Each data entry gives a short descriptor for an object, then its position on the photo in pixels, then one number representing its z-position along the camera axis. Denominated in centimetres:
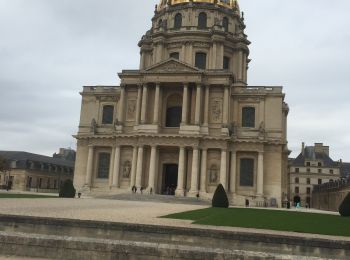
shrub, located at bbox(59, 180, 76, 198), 3969
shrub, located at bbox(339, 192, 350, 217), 2875
